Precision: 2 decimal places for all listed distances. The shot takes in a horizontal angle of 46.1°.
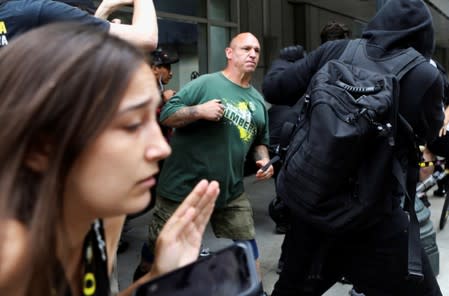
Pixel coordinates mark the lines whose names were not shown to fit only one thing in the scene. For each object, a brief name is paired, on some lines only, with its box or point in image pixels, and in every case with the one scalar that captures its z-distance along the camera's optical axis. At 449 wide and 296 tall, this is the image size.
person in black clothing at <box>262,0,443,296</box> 2.38
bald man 3.54
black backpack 2.20
